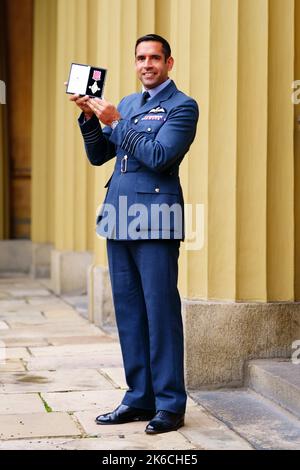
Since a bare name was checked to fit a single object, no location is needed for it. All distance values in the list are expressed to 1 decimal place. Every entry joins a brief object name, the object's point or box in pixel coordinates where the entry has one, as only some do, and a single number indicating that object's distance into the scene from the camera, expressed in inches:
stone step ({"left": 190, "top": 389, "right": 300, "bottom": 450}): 297.1
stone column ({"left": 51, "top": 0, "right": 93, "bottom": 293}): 706.6
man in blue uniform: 296.1
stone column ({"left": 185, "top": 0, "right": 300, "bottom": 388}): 377.6
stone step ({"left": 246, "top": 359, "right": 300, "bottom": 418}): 333.4
